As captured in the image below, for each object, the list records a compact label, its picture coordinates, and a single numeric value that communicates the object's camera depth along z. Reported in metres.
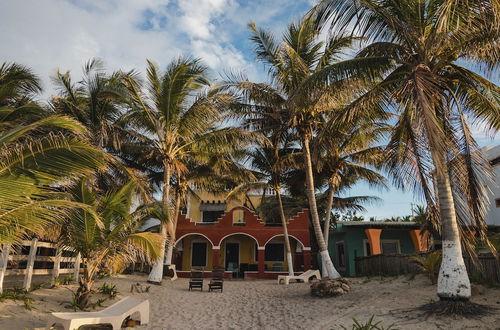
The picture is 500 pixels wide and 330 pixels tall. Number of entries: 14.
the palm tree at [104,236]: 8.13
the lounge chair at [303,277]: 15.42
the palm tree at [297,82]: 12.89
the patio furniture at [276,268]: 20.05
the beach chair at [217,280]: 13.09
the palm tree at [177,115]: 14.13
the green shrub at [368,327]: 6.32
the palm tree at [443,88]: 7.07
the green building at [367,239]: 18.98
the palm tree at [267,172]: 19.03
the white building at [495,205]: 18.91
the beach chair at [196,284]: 13.32
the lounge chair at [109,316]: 6.12
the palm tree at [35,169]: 4.56
